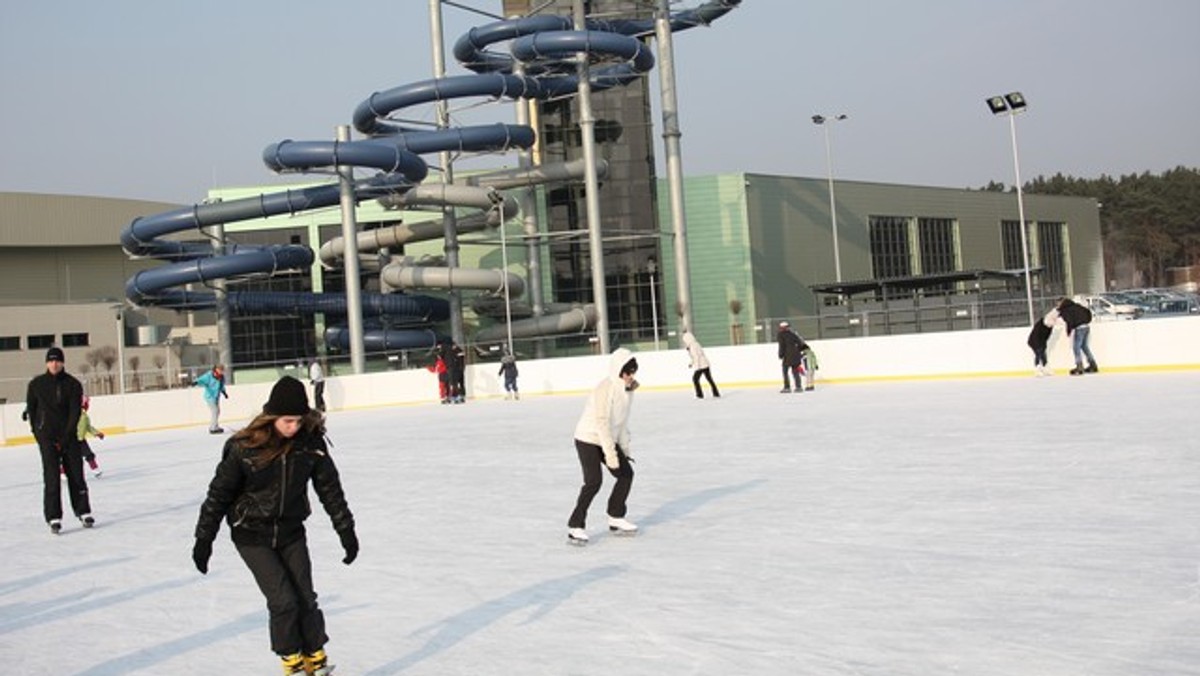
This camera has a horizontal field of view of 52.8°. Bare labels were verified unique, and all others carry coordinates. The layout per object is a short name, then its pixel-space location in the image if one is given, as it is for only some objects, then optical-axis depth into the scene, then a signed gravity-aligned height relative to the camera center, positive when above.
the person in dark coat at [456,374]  31.62 -0.50
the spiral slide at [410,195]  39.94 +5.61
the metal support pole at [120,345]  30.76 +0.92
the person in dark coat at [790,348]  24.03 -0.35
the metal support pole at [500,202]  40.53 +5.05
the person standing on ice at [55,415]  10.10 -0.26
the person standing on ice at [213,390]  25.42 -0.37
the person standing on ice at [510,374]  31.47 -0.61
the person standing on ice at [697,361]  24.03 -0.47
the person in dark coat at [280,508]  4.72 -0.55
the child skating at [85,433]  13.30 -0.57
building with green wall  53.31 +4.21
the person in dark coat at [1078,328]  22.27 -0.35
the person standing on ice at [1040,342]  23.12 -0.58
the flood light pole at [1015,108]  29.67 +5.14
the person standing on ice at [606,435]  8.05 -0.61
